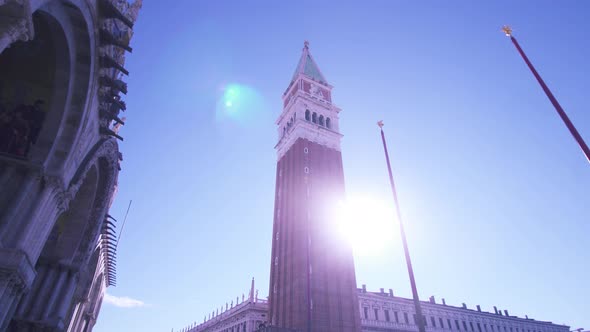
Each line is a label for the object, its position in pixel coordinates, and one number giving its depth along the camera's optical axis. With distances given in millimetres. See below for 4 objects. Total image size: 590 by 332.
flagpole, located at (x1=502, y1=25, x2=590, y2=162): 9644
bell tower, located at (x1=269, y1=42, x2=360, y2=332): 37000
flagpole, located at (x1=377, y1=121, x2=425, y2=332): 11789
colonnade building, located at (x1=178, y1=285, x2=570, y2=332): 46228
